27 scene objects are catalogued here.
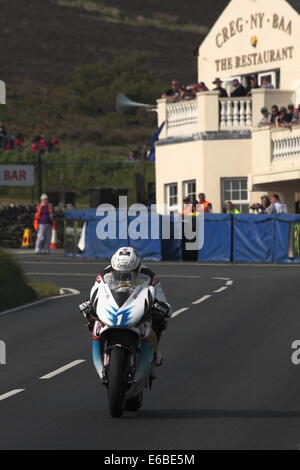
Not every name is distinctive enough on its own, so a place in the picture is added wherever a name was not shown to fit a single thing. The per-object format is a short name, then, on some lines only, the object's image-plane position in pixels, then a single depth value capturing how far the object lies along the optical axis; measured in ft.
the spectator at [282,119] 144.66
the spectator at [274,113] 146.92
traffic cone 171.27
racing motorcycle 42.11
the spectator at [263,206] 135.85
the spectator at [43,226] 146.92
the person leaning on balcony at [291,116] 143.33
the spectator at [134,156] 211.63
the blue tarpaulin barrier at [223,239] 126.31
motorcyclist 44.09
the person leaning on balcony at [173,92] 166.50
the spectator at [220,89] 156.87
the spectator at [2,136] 218.77
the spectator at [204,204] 136.67
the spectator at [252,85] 154.92
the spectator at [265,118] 147.99
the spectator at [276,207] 131.34
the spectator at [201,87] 158.20
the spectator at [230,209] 138.57
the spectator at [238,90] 155.63
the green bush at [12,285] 88.74
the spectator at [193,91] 159.94
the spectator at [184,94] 163.39
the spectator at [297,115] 143.43
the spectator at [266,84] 156.04
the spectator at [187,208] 136.18
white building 151.53
